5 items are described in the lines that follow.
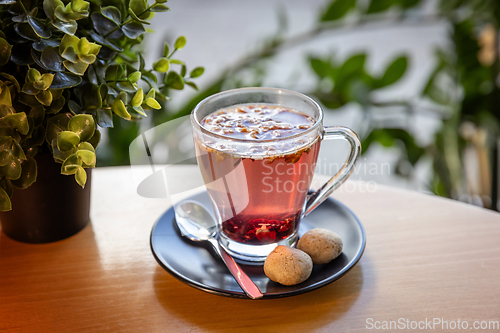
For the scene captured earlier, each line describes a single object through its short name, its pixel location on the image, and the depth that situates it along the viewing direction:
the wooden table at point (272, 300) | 0.53
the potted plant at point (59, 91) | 0.50
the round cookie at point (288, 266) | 0.54
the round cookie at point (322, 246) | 0.59
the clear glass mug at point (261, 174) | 0.58
